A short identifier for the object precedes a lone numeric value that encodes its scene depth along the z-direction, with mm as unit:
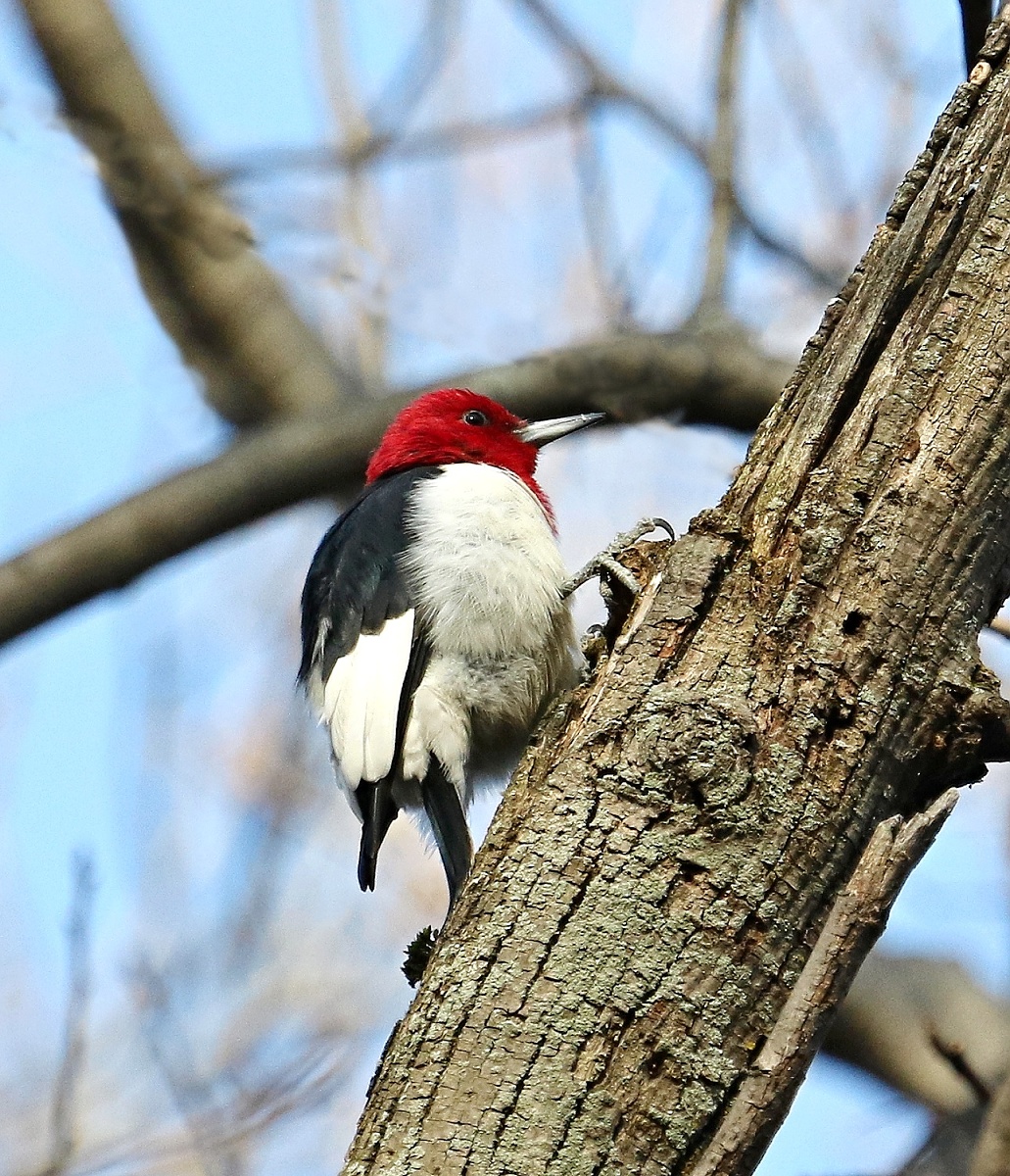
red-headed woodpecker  7602
